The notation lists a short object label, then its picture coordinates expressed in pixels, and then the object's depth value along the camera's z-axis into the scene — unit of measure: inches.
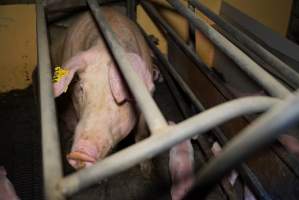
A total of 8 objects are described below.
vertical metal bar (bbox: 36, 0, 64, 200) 28.5
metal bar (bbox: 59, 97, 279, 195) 27.6
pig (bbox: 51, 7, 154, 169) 52.4
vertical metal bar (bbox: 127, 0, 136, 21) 108.5
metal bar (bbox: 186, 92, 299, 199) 23.1
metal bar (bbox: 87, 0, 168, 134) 30.4
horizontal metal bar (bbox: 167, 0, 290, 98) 36.1
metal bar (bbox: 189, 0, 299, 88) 43.4
